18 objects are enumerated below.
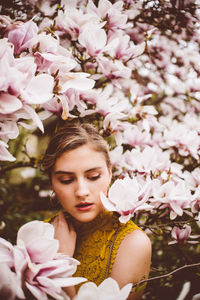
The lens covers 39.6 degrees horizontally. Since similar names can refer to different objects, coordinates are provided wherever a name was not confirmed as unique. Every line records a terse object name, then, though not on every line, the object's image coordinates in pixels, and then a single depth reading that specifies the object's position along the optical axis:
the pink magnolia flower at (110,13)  1.39
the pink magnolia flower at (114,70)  1.44
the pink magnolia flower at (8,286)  0.57
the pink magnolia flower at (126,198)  1.09
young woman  1.18
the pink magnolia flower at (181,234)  1.37
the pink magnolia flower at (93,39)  1.24
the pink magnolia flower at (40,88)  0.83
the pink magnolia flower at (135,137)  1.78
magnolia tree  0.86
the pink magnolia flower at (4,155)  0.89
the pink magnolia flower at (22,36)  1.02
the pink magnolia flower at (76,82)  1.02
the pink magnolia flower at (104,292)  0.73
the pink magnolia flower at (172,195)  1.28
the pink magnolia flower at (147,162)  1.51
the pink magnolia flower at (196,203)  1.26
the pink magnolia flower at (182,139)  1.71
